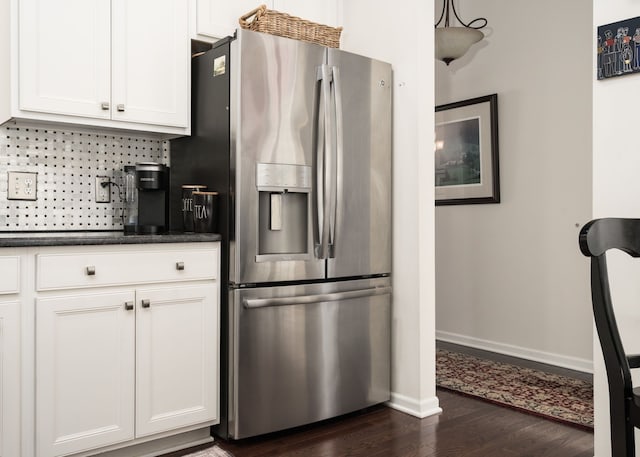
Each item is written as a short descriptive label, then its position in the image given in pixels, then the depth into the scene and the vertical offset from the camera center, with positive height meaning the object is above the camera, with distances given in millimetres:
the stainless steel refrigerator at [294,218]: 2455 +76
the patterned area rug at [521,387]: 2869 -892
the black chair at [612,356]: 1536 -336
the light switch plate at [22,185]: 2501 +221
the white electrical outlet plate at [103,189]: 2736 +221
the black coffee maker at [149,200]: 2498 +156
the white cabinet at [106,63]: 2268 +737
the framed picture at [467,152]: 4102 +616
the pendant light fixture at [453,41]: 3703 +1278
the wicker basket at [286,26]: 2617 +1000
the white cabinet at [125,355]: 2064 -474
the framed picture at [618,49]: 2023 +676
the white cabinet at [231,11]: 2707 +1113
